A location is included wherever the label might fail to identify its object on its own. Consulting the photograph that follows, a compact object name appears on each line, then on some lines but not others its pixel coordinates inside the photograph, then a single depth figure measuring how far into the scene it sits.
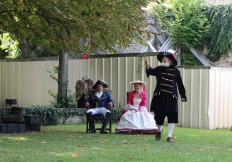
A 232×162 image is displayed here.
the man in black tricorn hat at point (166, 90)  11.71
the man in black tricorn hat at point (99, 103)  14.18
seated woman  13.86
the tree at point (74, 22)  12.71
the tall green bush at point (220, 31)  21.48
